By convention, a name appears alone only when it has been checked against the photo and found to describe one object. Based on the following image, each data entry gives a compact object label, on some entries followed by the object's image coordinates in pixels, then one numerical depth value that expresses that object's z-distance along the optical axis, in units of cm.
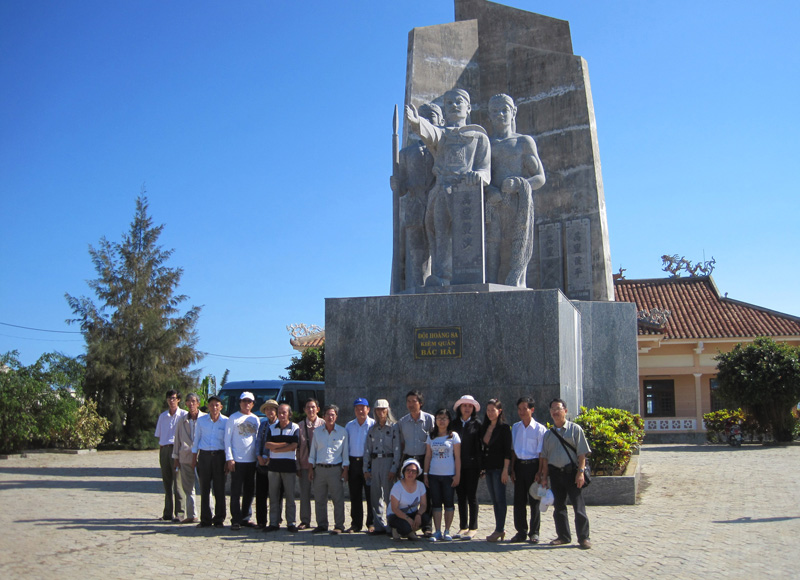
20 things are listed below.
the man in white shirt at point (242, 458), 799
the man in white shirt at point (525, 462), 710
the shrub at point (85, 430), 2244
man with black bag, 691
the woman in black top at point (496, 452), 722
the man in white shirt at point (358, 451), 780
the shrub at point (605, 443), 920
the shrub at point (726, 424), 2034
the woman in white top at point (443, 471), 720
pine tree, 2539
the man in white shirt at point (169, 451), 851
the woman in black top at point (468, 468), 733
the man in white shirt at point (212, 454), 805
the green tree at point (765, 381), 1948
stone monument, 965
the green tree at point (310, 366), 2846
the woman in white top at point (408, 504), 718
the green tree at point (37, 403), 1955
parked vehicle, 1852
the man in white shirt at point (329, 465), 769
